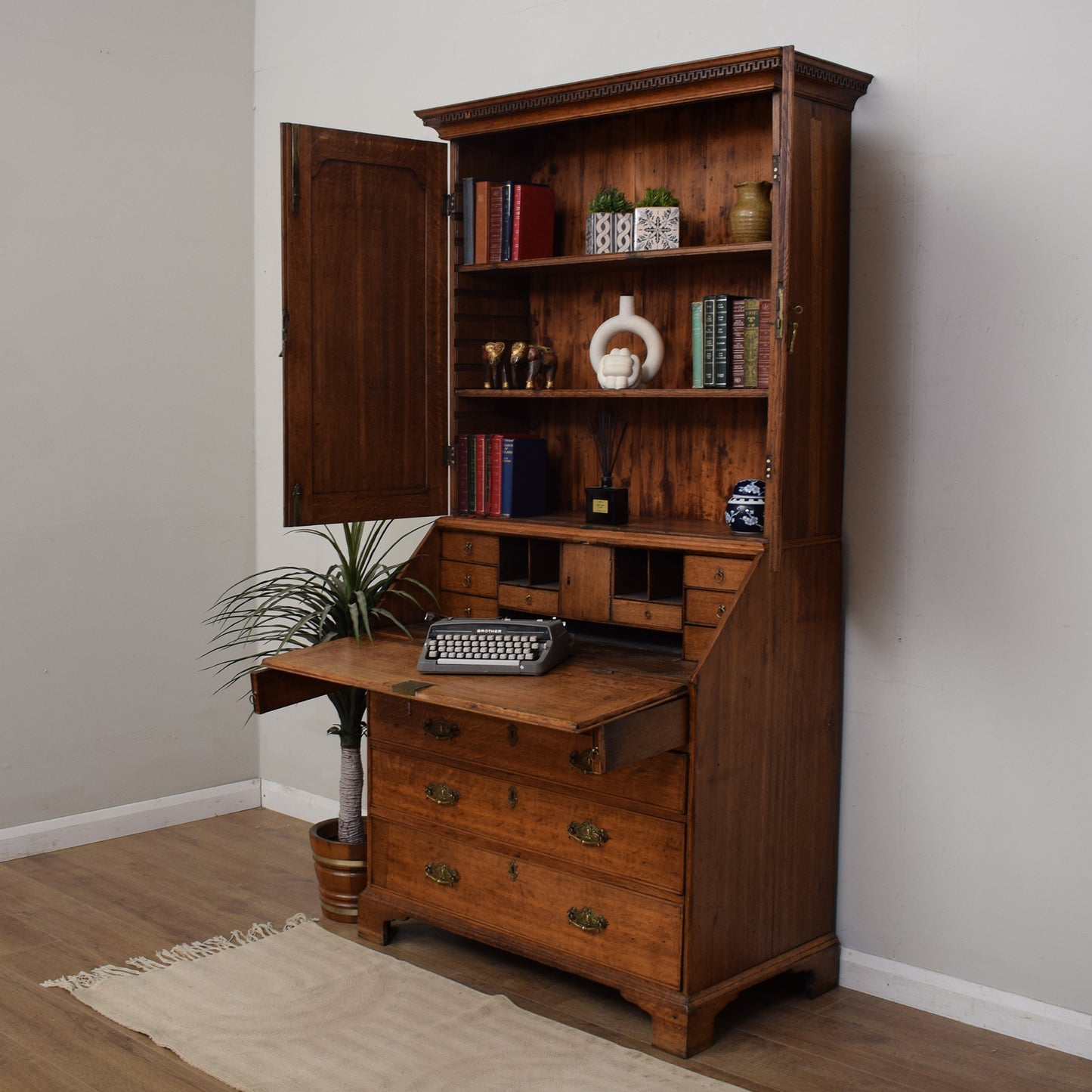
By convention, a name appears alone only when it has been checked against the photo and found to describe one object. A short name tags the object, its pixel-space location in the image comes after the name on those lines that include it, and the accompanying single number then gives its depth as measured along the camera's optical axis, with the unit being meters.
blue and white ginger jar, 3.11
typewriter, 2.96
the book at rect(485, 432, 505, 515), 3.57
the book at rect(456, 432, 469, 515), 3.64
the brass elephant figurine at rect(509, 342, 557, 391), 3.61
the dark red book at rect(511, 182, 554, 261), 3.50
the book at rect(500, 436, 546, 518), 3.53
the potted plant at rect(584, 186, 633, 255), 3.30
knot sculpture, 3.29
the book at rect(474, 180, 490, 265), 3.52
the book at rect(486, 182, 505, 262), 3.51
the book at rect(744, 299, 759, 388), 3.11
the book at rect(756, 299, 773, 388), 3.09
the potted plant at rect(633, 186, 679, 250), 3.23
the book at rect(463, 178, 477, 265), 3.53
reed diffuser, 3.32
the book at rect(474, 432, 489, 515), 3.60
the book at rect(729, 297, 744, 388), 3.12
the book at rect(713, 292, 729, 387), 3.11
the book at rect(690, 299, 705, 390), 3.16
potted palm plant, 3.47
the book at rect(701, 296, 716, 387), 3.12
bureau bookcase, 2.88
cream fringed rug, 2.77
